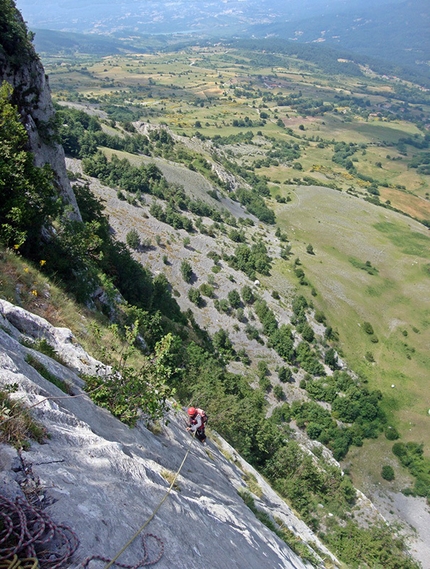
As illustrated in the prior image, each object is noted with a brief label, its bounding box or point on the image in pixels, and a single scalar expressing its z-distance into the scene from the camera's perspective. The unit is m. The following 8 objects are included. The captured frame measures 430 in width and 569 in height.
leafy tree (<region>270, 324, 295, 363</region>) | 46.81
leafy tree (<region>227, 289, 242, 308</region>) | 49.19
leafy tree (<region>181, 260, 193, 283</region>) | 49.69
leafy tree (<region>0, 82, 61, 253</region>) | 13.22
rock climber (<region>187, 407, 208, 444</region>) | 12.60
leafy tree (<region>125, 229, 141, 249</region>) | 48.41
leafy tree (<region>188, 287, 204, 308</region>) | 47.53
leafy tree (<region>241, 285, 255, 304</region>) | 50.72
